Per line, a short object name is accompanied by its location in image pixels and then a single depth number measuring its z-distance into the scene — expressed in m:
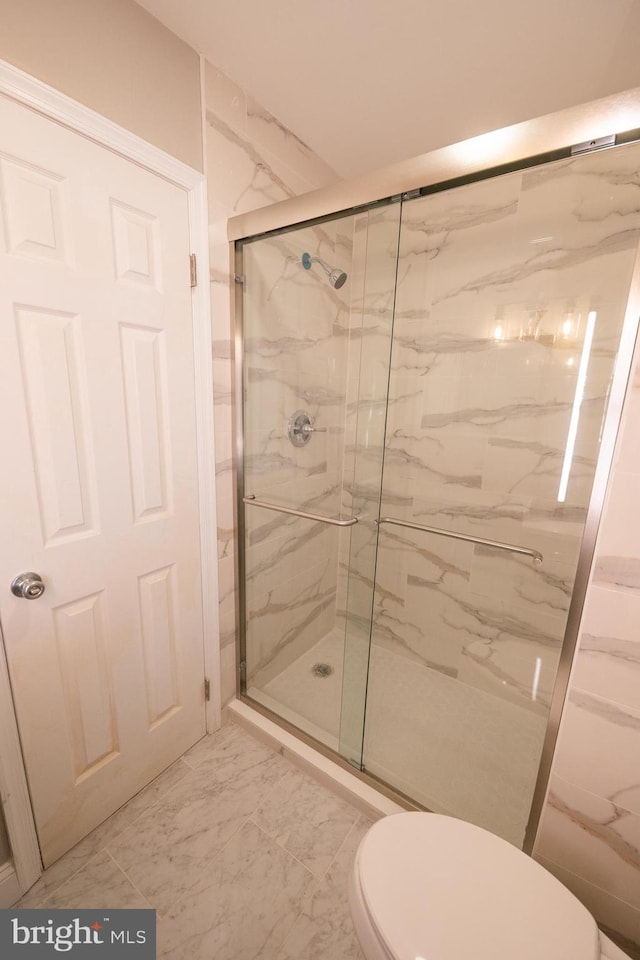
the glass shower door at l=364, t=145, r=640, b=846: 1.36
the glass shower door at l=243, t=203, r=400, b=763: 1.40
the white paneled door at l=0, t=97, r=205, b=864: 0.87
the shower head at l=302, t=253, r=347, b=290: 1.44
